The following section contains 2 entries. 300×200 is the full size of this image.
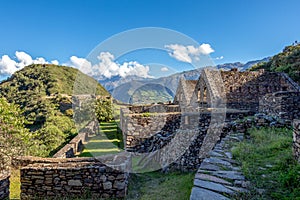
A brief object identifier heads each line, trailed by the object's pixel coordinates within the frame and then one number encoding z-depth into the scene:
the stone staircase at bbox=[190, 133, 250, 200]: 2.28
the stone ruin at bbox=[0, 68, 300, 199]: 4.20
